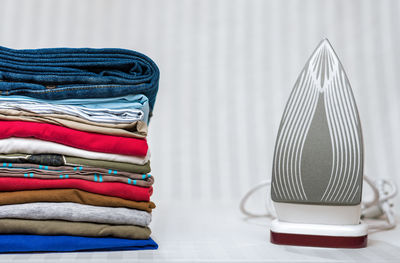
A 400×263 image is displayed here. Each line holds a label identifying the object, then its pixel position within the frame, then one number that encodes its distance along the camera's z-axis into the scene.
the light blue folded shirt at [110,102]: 0.85
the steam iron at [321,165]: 0.81
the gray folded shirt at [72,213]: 0.78
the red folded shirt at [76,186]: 0.79
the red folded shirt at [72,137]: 0.80
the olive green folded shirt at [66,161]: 0.80
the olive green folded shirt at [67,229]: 0.77
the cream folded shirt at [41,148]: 0.80
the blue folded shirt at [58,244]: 0.76
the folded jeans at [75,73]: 0.84
